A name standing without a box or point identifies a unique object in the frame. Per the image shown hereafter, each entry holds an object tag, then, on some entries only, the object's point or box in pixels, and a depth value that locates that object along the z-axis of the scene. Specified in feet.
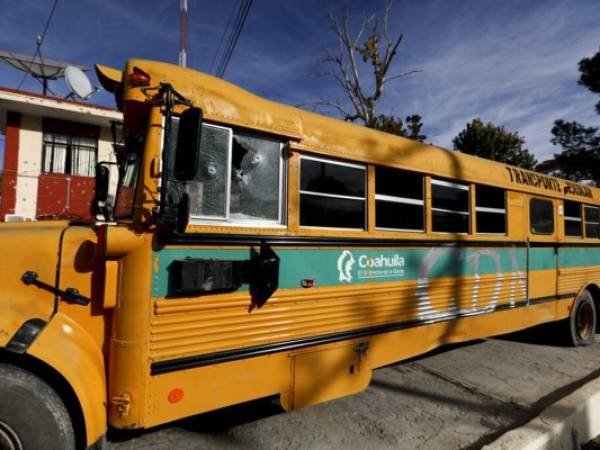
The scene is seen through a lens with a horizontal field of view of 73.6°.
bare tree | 56.13
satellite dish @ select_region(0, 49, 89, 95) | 44.60
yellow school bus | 7.12
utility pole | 22.19
